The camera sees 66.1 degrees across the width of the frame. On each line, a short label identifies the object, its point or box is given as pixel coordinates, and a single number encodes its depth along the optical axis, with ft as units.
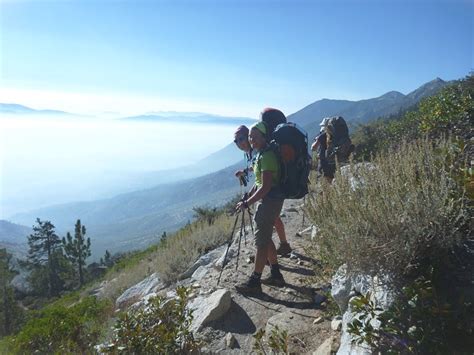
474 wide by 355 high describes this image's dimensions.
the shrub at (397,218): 8.46
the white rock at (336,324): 11.10
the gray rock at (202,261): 21.57
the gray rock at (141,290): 21.89
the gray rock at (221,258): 19.41
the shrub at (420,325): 7.10
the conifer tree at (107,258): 151.25
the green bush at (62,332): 15.48
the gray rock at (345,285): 9.57
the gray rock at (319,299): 13.80
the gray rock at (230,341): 12.18
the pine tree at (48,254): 128.88
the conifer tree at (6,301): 89.86
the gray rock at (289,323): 11.98
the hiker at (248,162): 17.46
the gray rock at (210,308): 13.46
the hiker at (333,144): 22.73
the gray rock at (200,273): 19.13
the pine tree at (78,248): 124.77
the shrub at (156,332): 10.34
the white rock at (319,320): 12.26
